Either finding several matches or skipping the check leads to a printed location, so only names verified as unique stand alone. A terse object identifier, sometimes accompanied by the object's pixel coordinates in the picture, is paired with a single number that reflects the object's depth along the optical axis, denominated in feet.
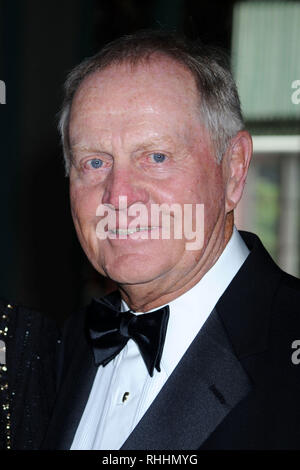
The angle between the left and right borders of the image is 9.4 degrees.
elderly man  5.34
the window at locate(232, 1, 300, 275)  14.51
